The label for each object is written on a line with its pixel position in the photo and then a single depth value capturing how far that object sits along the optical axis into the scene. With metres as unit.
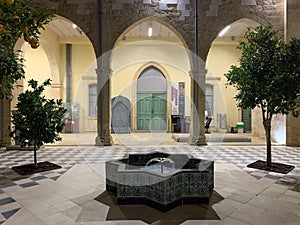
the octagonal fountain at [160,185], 2.95
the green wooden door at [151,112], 12.39
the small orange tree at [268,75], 4.44
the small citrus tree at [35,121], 4.60
